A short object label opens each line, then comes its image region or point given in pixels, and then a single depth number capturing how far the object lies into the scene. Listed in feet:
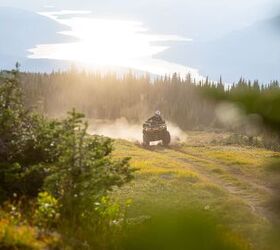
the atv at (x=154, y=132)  206.67
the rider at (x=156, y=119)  212.02
